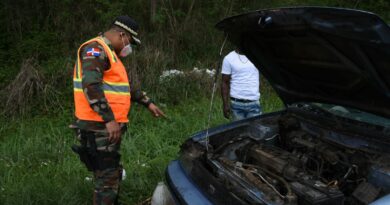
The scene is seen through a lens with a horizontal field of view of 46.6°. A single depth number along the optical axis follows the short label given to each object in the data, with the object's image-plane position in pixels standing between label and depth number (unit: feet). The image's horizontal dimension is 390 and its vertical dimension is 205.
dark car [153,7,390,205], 8.11
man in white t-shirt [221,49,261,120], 16.90
